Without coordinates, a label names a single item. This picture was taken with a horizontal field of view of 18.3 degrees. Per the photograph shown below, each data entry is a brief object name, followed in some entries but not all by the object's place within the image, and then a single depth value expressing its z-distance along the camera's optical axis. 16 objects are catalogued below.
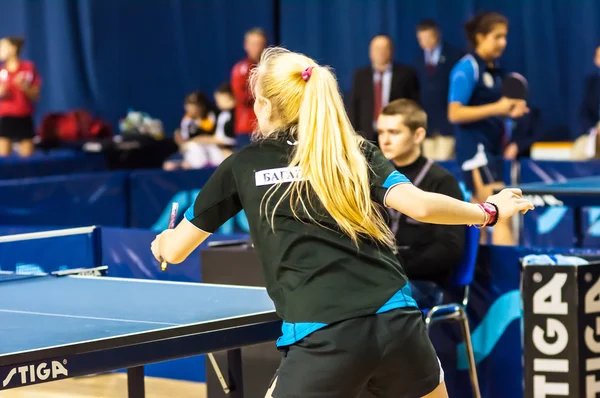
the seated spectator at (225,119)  17.76
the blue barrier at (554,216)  12.39
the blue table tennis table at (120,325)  4.64
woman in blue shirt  10.38
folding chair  7.19
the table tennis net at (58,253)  7.26
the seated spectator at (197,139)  17.41
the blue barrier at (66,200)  12.96
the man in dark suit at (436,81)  16.69
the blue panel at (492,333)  7.58
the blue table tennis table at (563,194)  8.84
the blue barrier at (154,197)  13.86
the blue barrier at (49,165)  15.58
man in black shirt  7.27
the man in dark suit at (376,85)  14.16
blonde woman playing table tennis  4.31
